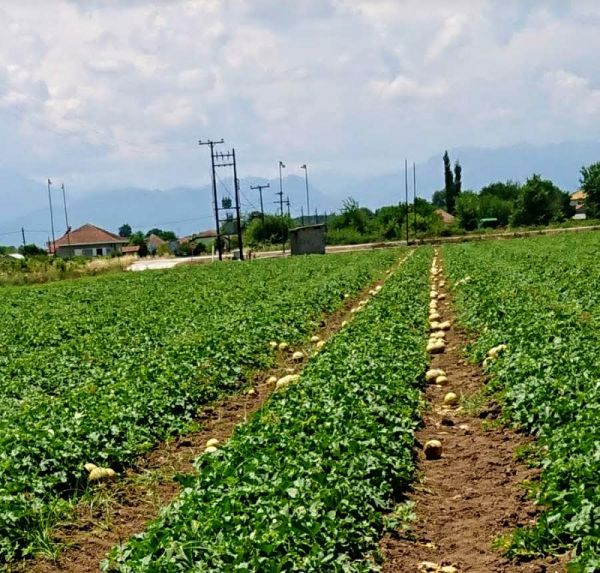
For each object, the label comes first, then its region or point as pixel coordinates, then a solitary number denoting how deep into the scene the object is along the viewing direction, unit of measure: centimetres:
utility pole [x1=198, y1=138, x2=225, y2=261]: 7112
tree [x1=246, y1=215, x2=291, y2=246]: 10288
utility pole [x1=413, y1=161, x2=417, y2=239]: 9394
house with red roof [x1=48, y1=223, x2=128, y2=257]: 13012
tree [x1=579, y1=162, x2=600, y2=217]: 9888
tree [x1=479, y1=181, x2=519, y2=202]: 13688
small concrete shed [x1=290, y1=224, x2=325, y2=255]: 7100
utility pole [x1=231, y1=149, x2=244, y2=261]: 7381
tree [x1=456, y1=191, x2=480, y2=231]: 10412
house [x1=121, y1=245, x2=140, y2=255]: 12638
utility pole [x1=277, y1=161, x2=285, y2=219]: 10588
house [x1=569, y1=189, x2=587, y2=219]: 13605
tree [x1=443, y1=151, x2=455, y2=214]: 12912
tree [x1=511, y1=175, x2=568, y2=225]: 10031
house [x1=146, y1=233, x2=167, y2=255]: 14396
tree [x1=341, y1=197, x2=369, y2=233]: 10556
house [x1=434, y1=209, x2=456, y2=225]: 10308
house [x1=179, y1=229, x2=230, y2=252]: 10419
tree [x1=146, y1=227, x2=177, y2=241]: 18434
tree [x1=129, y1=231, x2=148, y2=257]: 11976
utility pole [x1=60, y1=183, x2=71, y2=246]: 12354
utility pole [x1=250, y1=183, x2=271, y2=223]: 10417
